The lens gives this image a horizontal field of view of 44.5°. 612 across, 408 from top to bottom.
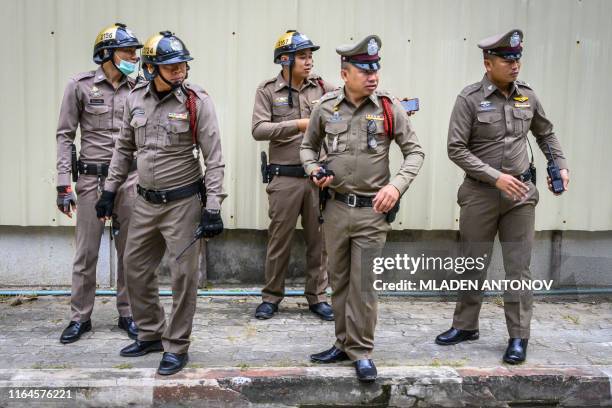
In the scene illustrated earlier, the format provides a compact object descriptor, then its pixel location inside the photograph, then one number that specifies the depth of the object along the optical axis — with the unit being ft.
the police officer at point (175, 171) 17.04
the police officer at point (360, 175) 16.70
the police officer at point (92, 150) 19.51
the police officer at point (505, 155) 18.30
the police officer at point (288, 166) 20.97
